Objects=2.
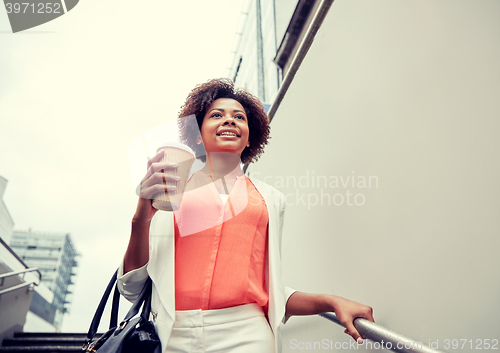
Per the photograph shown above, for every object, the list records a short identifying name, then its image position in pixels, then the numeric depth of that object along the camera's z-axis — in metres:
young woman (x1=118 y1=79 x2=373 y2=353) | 0.87
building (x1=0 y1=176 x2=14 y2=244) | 8.60
